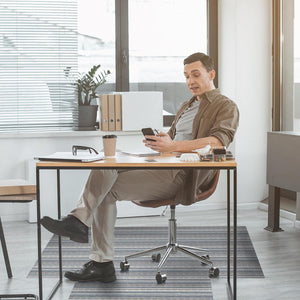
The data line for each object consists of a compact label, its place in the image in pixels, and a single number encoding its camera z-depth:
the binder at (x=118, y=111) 4.83
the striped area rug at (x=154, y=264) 3.16
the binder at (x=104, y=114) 4.81
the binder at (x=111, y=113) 4.82
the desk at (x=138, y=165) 2.81
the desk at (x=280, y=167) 4.18
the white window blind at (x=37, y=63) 5.00
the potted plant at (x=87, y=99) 4.99
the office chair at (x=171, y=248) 3.37
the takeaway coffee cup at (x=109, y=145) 3.08
